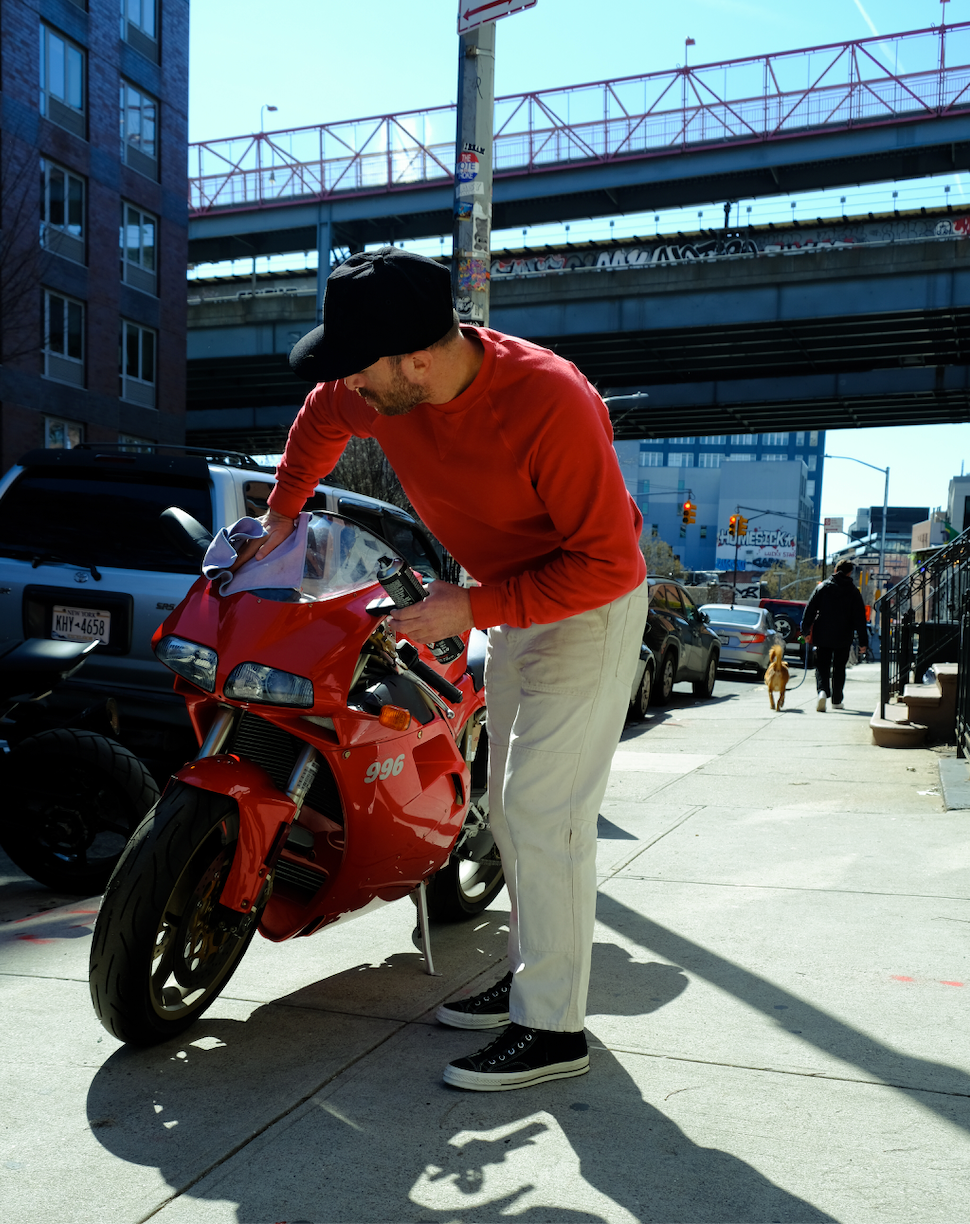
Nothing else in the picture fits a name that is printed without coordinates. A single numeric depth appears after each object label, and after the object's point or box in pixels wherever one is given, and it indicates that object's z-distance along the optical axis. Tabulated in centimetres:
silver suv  597
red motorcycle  279
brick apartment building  2948
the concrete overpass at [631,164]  3250
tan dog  1429
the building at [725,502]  14238
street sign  743
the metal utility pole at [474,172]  781
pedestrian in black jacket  1441
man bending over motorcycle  263
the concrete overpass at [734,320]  2964
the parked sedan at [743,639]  2256
